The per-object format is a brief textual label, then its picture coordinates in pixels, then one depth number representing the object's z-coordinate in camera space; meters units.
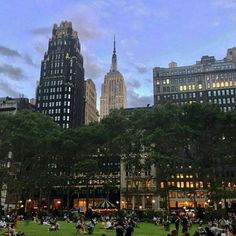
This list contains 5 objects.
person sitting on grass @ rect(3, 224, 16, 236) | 20.00
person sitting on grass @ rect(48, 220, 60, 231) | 27.68
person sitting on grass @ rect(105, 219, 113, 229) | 30.24
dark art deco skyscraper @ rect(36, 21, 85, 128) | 116.10
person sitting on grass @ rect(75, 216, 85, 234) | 24.78
